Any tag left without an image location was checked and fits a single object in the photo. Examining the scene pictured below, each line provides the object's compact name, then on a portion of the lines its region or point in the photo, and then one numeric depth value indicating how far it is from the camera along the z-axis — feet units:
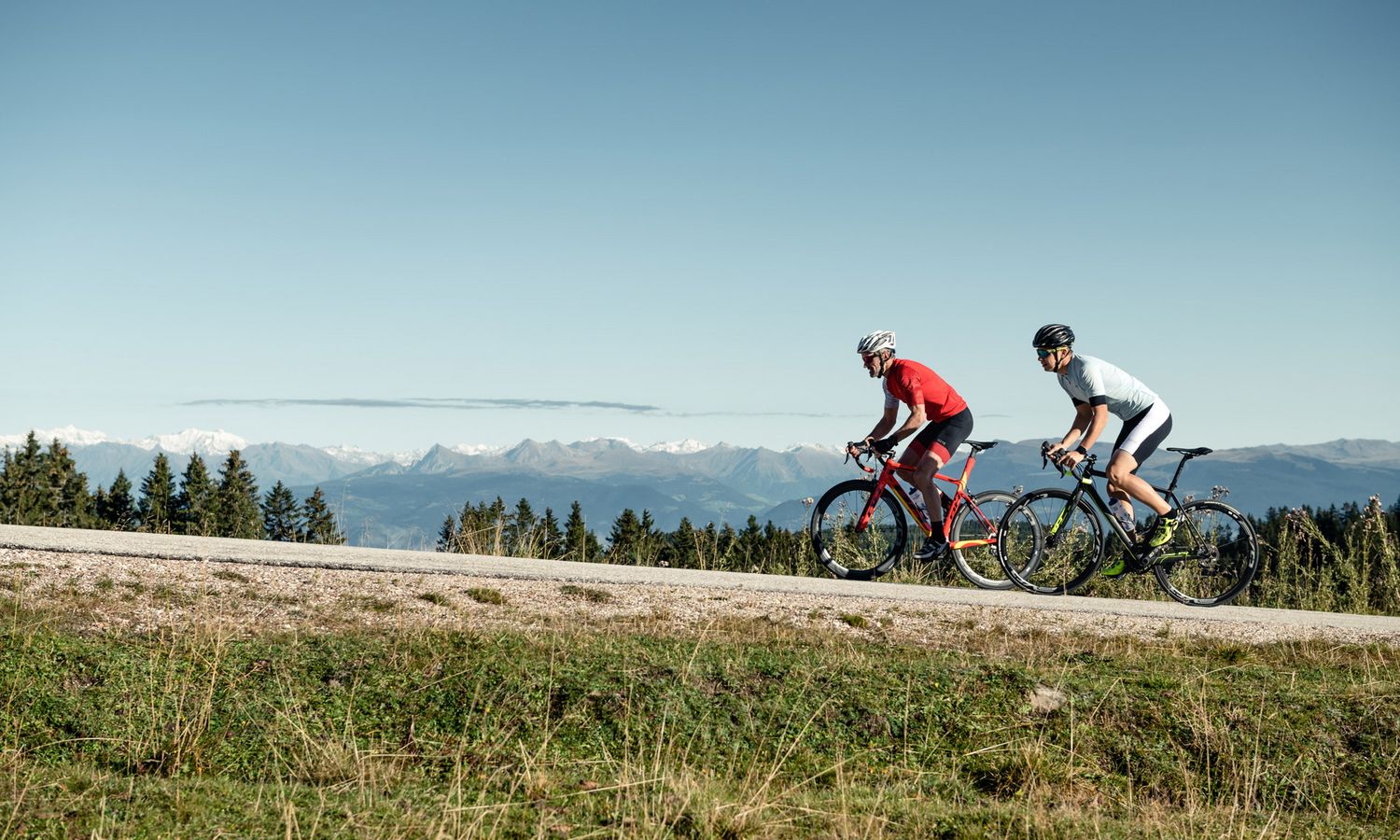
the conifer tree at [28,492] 295.69
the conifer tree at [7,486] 296.71
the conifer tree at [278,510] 347.89
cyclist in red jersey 34.83
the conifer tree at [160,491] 298.47
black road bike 37.47
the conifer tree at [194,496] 318.20
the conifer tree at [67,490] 303.27
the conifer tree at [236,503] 316.19
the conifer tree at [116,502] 315.99
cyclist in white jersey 34.09
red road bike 38.14
